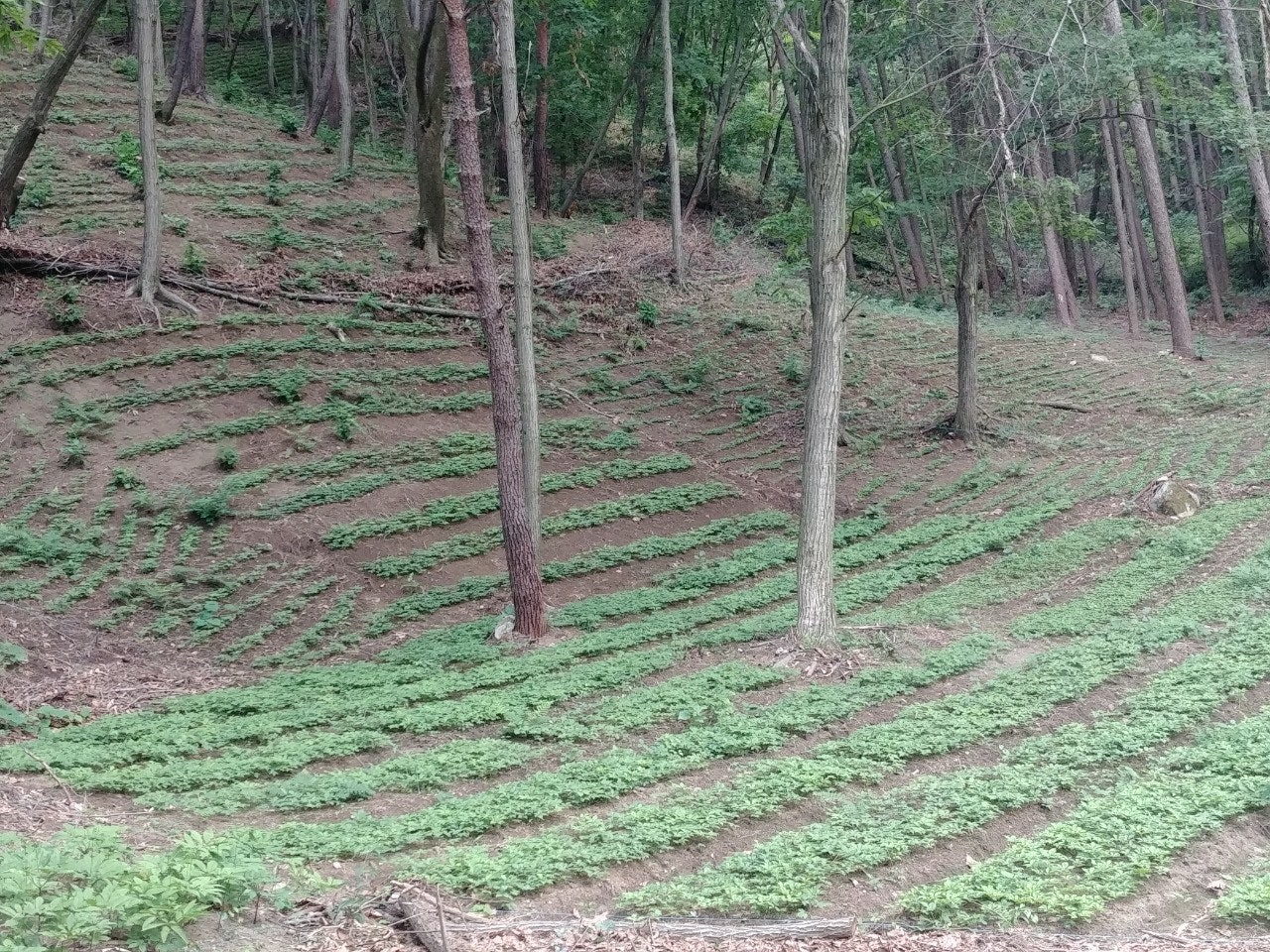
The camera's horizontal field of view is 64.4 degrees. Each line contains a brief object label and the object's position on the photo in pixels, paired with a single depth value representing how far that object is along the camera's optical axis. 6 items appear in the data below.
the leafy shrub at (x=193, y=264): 16.73
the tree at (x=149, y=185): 14.09
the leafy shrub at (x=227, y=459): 13.30
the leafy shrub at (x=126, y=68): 26.42
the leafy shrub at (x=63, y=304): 14.78
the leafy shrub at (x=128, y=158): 19.55
